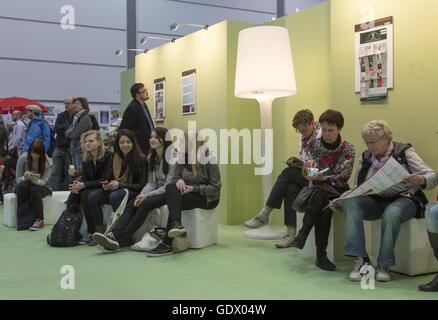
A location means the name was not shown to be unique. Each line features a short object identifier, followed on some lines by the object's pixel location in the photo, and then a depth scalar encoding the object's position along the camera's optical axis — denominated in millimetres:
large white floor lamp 4488
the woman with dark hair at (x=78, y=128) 6059
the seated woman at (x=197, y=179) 4043
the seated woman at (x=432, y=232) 2801
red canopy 8273
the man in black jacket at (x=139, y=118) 5609
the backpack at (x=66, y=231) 4246
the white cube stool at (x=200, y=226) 4100
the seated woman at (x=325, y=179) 3344
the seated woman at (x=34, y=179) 5160
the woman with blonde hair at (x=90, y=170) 4449
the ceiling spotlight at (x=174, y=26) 6409
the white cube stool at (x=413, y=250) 3145
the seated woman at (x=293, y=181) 4188
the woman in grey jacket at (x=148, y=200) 3949
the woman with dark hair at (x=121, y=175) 4340
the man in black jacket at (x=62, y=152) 6289
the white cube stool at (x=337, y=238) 3534
